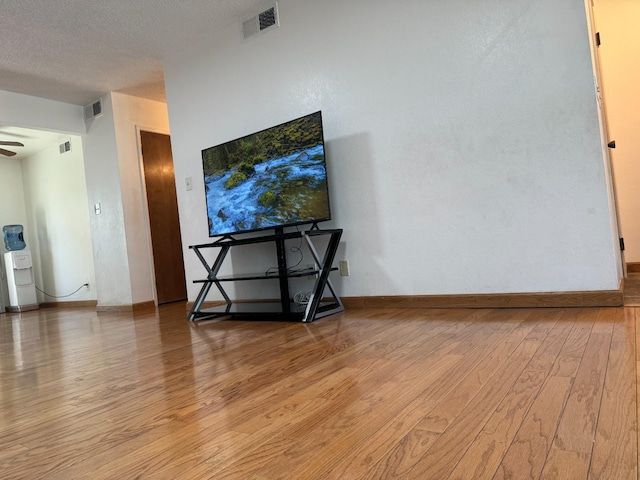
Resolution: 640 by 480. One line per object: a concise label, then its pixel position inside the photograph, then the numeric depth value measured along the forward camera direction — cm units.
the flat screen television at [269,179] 288
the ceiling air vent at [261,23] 335
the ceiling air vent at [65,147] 637
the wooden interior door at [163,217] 508
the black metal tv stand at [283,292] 274
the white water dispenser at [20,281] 654
